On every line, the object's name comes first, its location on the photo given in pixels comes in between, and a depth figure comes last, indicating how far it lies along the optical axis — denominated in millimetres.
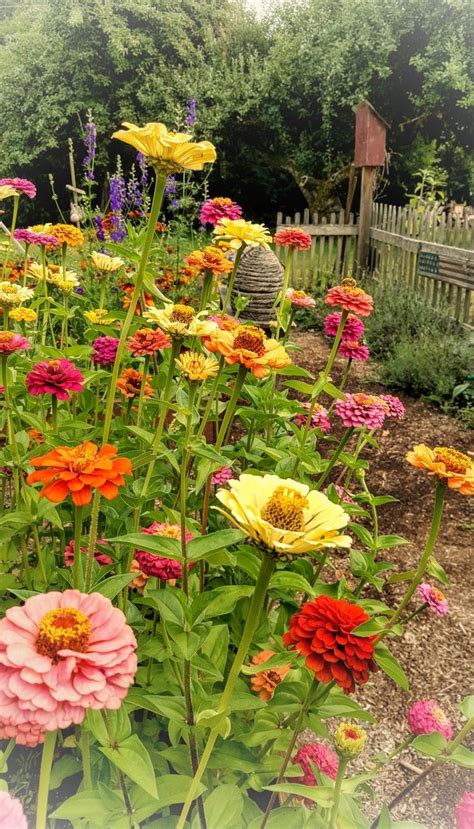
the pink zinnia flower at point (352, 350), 1641
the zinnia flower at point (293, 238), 1878
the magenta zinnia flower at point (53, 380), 1135
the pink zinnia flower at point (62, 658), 524
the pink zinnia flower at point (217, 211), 1821
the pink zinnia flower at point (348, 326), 1669
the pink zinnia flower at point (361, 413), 1442
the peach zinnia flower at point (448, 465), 989
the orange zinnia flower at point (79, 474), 726
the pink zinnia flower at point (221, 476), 1590
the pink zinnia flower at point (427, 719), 1116
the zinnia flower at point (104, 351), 1523
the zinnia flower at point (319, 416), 1834
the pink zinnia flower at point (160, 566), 995
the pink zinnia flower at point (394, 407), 1753
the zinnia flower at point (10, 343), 1135
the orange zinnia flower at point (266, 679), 1193
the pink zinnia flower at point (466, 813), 862
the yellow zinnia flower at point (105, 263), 1671
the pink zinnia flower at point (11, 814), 525
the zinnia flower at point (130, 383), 1520
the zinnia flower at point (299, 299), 1944
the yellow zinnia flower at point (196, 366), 1046
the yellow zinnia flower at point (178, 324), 1070
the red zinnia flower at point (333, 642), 752
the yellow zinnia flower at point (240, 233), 1472
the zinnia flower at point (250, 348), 1012
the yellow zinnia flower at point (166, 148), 823
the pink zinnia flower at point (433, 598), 1418
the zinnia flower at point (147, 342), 1352
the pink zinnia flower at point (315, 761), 1179
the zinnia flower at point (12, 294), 1450
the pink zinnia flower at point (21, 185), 2018
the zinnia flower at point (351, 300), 1523
